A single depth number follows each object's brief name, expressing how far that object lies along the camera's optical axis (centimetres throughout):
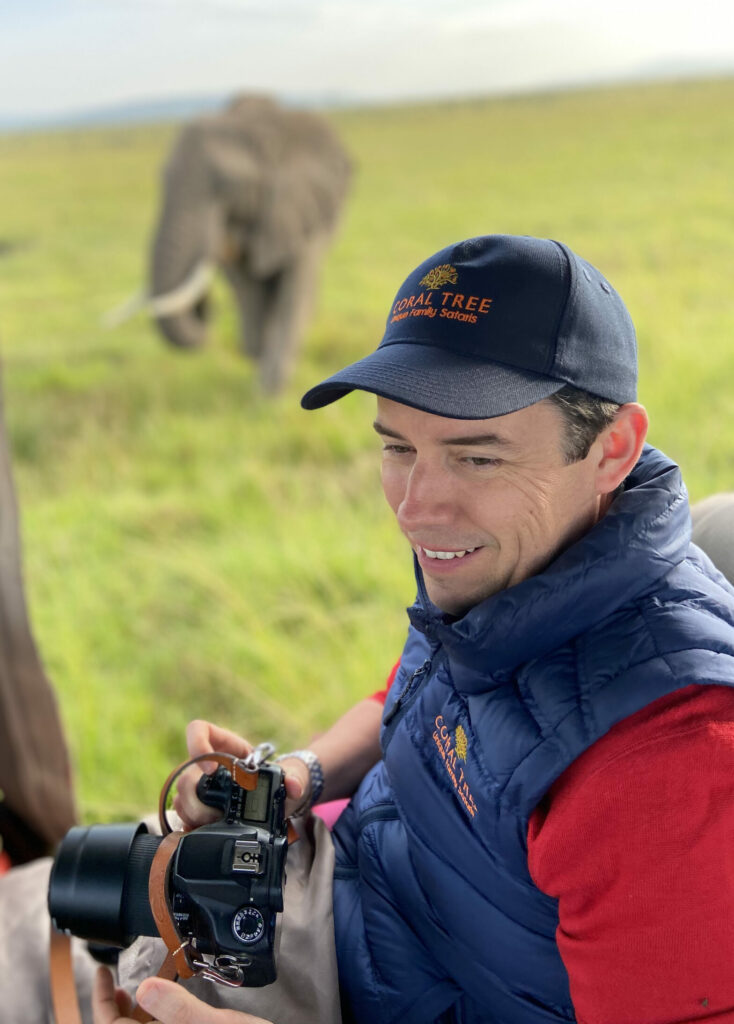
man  84
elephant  679
